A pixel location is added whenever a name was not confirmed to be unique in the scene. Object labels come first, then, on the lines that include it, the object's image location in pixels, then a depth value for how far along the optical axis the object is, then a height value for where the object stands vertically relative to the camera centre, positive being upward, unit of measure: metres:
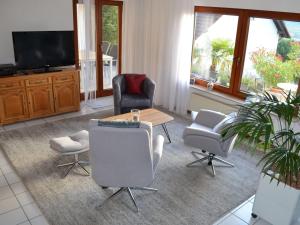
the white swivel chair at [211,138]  3.60 -1.24
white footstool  3.48 -1.34
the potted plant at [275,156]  2.39 -0.92
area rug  3.02 -1.79
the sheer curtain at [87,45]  5.74 -0.24
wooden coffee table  4.14 -1.16
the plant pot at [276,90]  4.53 -0.75
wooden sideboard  4.85 -1.11
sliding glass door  6.14 -0.17
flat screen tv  4.93 -0.30
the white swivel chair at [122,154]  2.61 -1.11
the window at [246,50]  4.34 -0.17
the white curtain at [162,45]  5.44 -0.17
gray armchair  5.07 -1.10
